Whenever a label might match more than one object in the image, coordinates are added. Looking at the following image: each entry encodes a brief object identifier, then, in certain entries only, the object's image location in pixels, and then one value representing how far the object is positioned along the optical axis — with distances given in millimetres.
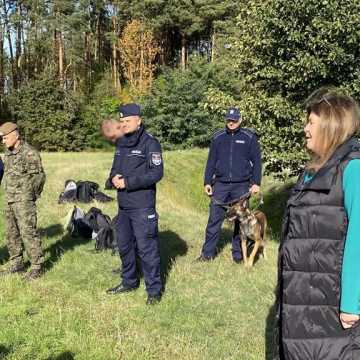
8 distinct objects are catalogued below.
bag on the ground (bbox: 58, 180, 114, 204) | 11734
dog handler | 6953
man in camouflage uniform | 6469
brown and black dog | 7020
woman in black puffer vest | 2576
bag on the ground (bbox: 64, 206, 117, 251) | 8047
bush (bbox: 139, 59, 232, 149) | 28016
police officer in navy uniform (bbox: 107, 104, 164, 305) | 5418
